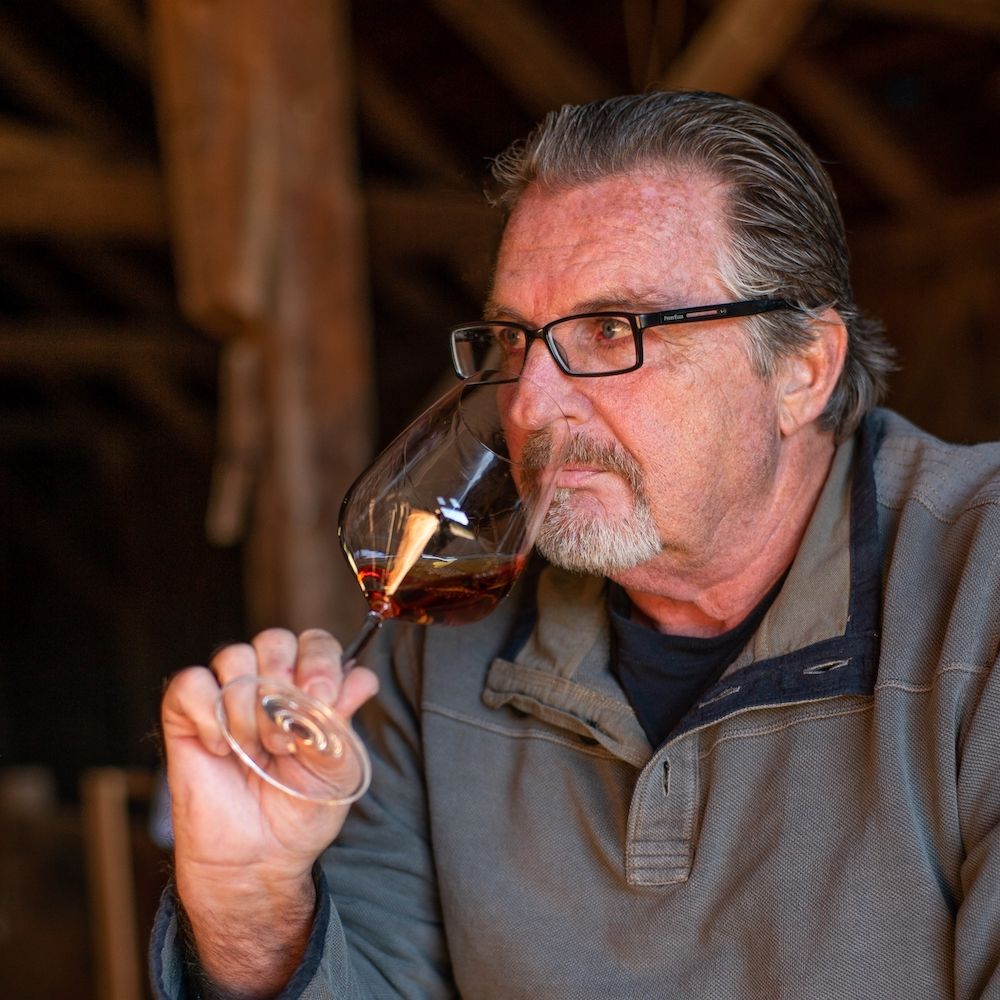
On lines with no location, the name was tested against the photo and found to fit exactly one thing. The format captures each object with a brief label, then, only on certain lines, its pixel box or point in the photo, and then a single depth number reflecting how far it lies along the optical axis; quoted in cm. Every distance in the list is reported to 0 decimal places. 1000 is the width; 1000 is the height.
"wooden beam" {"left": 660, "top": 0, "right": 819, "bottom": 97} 274
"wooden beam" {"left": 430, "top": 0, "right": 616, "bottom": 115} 453
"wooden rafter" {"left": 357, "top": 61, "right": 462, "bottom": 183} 550
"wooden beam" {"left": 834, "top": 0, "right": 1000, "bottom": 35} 343
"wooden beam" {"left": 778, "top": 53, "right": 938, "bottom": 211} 470
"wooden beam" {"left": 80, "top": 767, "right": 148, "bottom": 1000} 304
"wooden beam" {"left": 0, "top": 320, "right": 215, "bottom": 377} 689
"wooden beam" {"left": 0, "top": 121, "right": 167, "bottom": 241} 439
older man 125
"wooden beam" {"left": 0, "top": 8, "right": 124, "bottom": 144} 557
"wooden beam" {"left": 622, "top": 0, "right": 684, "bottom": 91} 244
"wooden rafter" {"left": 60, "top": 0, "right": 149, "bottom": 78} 489
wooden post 317
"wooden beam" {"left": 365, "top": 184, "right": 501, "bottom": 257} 521
